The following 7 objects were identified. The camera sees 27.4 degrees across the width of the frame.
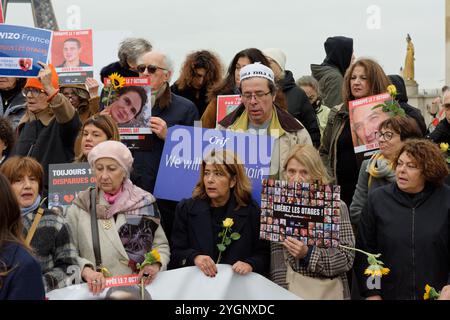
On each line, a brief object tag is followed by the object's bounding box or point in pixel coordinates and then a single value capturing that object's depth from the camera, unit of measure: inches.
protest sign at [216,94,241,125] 332.2
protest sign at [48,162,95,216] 278.7
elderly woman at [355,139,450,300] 254.4
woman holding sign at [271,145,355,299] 250.8
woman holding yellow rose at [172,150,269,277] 261.0
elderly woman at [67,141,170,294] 254.8
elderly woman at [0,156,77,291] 239.3
